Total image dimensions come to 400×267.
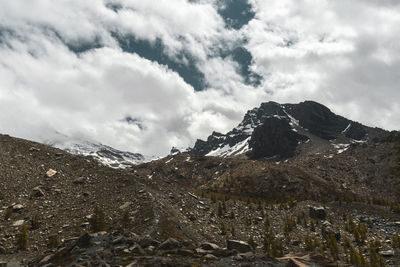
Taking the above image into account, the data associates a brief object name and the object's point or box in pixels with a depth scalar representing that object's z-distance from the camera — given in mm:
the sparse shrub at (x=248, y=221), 48931
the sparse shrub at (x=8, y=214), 36531
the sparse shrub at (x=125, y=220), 34222
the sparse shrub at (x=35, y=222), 35278
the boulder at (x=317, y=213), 59719
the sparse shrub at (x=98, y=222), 34125
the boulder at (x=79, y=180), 47656
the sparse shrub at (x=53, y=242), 31336
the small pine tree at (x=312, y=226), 51481
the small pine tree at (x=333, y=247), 38769
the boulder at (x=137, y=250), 23955
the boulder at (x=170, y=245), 25342
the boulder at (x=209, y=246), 25827
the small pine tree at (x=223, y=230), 40969
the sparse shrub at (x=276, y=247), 34734
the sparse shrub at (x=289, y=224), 48469
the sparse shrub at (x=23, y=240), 31355
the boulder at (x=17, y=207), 38344
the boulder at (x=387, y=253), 40000
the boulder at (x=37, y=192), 42125
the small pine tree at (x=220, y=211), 50175
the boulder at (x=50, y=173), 48153
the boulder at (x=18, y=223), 35469
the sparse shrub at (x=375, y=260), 34447
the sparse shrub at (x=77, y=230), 34031
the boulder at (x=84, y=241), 25953
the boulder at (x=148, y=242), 25859
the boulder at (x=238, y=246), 27234
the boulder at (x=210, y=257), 22884
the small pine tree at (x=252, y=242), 38844
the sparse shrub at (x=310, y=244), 41056
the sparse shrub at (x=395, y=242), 43891
